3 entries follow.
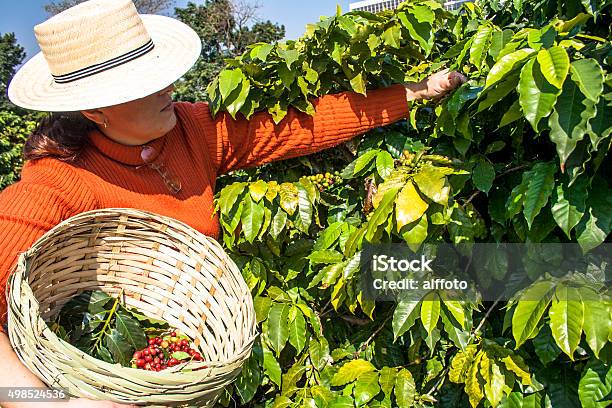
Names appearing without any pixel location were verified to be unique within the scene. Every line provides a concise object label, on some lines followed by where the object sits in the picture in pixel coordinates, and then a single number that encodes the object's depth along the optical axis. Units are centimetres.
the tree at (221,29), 1650
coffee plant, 121
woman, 155
